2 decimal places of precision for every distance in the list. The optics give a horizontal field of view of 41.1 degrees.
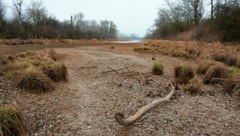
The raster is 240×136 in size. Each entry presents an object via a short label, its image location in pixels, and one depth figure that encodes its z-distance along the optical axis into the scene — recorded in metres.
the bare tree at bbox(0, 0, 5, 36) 35.14
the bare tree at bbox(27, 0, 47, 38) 46.94
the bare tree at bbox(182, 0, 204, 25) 36.97
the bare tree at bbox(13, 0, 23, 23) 43.33
